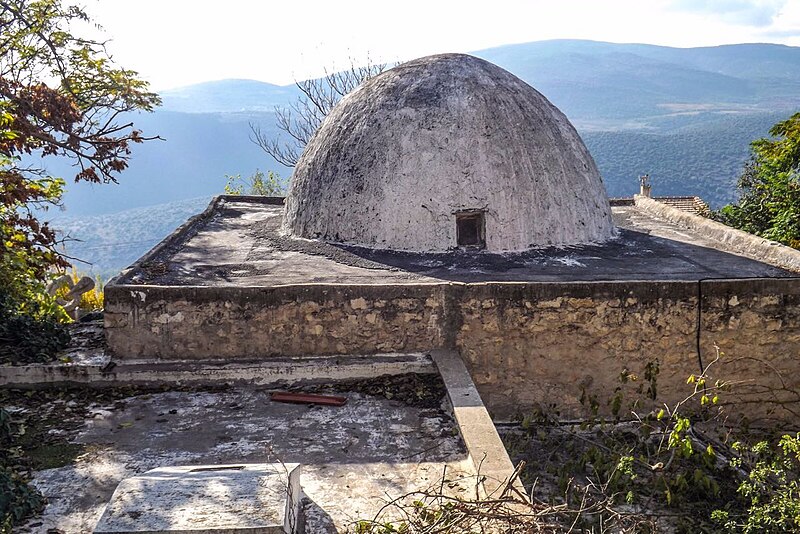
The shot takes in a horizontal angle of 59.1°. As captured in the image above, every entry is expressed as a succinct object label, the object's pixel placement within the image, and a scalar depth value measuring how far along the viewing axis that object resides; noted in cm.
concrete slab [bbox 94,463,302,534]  395
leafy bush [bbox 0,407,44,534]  455
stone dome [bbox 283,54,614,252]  959
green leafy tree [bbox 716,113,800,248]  1609
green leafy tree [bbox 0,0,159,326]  873
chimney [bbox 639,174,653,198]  2194
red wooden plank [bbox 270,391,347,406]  662
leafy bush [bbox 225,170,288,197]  3016
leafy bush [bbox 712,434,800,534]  511
